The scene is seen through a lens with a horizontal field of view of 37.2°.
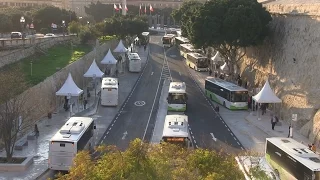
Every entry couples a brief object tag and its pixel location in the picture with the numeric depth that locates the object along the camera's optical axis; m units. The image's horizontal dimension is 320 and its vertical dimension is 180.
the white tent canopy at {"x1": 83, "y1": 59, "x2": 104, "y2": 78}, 45.00
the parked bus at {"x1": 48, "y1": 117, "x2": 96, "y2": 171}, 23.33
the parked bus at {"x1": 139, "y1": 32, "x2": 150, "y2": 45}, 92.19
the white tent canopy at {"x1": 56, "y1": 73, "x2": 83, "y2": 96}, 37.31
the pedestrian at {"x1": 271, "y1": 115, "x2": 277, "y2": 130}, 34.69
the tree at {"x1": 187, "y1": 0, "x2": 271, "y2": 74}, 46.41
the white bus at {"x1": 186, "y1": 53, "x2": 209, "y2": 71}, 63.09
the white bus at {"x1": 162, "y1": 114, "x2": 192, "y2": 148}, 26.19
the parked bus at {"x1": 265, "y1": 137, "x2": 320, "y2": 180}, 20.34
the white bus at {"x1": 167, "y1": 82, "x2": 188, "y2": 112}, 39.53
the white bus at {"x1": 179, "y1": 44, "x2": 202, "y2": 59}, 73.49
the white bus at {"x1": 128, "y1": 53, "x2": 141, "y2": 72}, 60.44
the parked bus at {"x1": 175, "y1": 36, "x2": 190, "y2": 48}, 86.62
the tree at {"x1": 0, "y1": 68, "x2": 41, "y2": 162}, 25.34
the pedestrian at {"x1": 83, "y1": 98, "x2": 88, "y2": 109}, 40.26
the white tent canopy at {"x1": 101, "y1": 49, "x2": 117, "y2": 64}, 54.59
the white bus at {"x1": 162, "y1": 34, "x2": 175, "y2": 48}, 92.30
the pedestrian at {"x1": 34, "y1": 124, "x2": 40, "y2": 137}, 31.36
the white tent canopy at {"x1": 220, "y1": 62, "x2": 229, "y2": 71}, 57.45
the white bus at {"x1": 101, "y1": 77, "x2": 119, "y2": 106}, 40.88
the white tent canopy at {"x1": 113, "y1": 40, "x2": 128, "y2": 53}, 64.97
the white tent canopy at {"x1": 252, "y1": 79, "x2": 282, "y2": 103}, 37.06
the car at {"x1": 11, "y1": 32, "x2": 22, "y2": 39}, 58.56
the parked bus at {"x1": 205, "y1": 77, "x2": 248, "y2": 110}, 41.06
